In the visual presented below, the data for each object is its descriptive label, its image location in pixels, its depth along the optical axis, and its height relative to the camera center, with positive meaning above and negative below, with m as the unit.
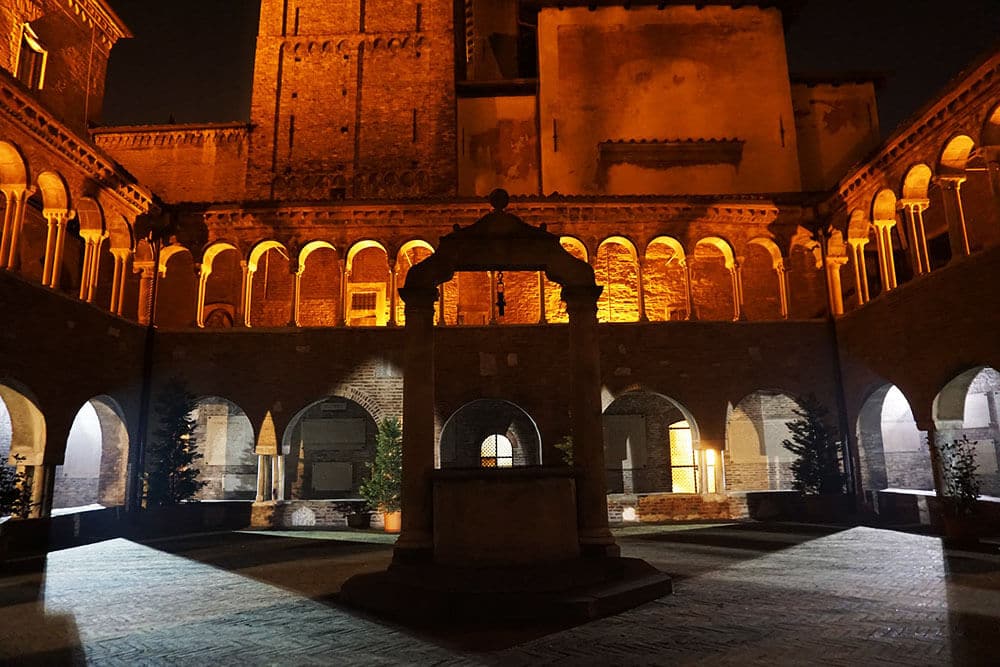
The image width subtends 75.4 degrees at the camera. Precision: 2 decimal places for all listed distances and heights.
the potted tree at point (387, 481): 14.73 -0.42
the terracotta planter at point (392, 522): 14.79 -1.35
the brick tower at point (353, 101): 22.45 +12.72
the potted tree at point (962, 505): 10.86 -0.87
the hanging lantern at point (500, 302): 9.60 +2.35
